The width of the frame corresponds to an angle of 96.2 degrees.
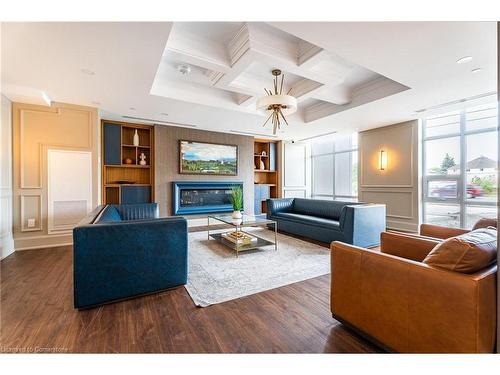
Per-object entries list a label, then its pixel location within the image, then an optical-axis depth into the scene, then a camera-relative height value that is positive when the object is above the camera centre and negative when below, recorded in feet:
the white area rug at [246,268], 7.38 -3.42
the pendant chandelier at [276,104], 9.92 +3.64
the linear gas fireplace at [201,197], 18.71 -1.06
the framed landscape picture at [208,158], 19.08 +2.36
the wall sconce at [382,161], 18.24 +1.99
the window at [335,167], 22.18 +1.92
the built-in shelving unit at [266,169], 24.35 +1.71
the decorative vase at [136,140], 17.78 +3.53
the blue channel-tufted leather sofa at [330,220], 11.28 -2.09
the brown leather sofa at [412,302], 3.43 -2.11
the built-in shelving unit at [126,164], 16.90 +1.61
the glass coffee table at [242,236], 11.11 -2.92
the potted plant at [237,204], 12.80 -1.17
